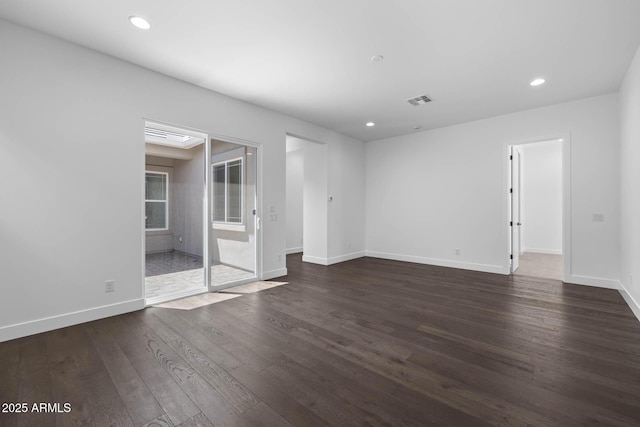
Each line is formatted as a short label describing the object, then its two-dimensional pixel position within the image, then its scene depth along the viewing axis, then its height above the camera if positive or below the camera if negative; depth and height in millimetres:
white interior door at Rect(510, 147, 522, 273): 5184 +147
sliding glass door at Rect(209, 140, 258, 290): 4145 -40
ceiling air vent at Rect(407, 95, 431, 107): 4219 +1789
